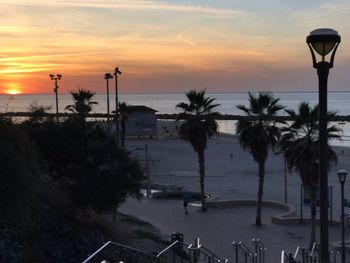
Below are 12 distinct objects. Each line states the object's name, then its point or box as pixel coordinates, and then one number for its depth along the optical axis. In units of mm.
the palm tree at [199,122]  31297
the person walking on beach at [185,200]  29453
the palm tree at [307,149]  22469
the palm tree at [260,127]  27438
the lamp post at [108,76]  49703
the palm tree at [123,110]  49625
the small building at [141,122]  80375
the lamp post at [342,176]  15950
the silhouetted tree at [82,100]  47619
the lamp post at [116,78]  46050
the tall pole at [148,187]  35888
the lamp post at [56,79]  60425
